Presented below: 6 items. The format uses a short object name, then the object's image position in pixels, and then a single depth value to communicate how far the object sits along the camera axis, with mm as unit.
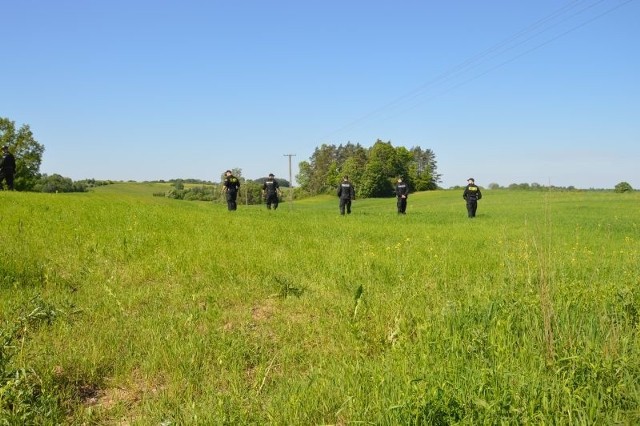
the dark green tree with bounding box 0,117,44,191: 64750
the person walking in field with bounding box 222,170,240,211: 24436
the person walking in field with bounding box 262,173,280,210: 26367
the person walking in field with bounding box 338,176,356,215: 26109
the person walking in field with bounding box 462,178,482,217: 24656
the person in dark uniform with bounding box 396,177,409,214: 26719
